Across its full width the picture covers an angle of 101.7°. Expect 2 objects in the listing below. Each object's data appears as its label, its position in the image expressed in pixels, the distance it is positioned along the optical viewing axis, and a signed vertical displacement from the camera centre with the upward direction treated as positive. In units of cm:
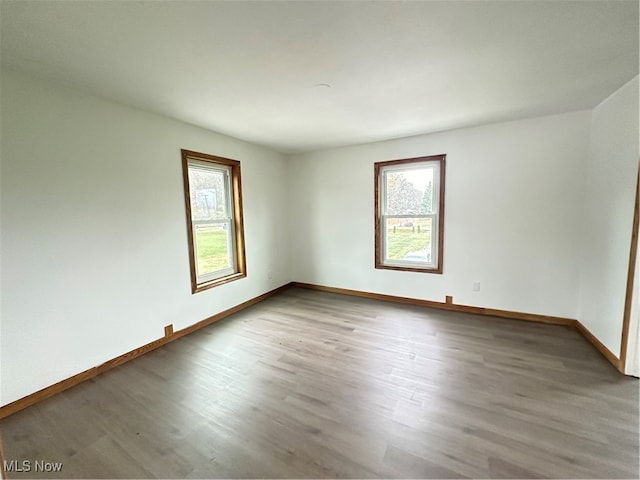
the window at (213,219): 315 -1
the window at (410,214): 361 +1
